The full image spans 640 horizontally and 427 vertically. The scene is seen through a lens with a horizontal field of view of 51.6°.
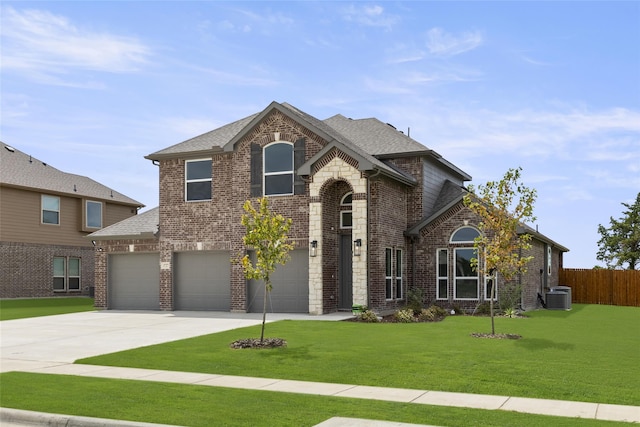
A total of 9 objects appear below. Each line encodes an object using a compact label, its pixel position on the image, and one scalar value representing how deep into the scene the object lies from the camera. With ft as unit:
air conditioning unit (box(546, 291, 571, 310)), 96.37
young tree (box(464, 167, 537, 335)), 58.39
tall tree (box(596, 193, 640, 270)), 154.92
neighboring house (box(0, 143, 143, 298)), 122.83
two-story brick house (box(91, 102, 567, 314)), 79.30
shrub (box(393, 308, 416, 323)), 71.00
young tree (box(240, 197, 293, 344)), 50.26
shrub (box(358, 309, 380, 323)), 71.26
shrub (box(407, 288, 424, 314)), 83.54
